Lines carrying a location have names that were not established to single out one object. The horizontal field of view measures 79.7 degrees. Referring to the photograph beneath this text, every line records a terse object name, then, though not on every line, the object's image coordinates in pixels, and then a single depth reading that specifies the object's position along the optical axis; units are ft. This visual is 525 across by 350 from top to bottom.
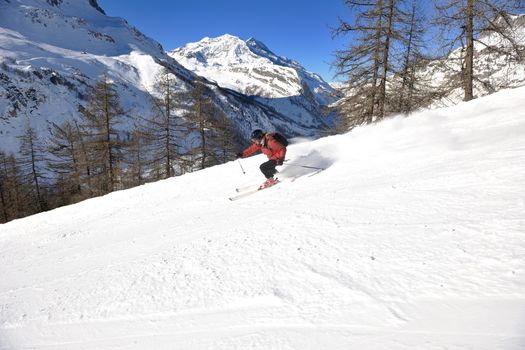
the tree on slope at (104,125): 73.51
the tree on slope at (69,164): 85.92
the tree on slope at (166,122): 71.87
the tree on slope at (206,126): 72.08
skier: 28.53
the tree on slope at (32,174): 101.17
